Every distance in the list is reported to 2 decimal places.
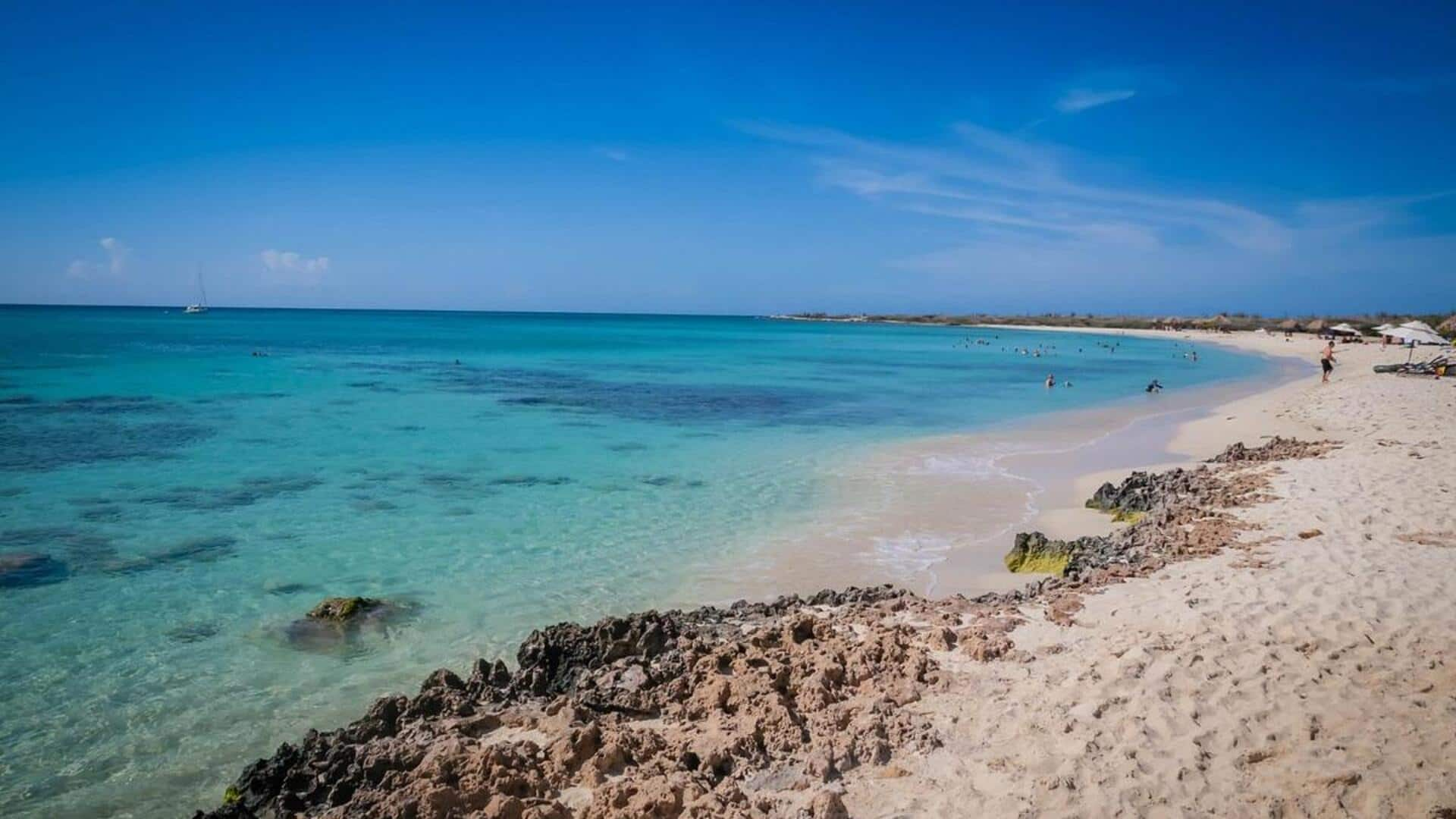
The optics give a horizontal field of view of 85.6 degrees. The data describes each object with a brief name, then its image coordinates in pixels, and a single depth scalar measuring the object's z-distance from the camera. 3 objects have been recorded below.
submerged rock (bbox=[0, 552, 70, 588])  9.06
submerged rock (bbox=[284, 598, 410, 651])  7.65
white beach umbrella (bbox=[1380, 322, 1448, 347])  29.31
